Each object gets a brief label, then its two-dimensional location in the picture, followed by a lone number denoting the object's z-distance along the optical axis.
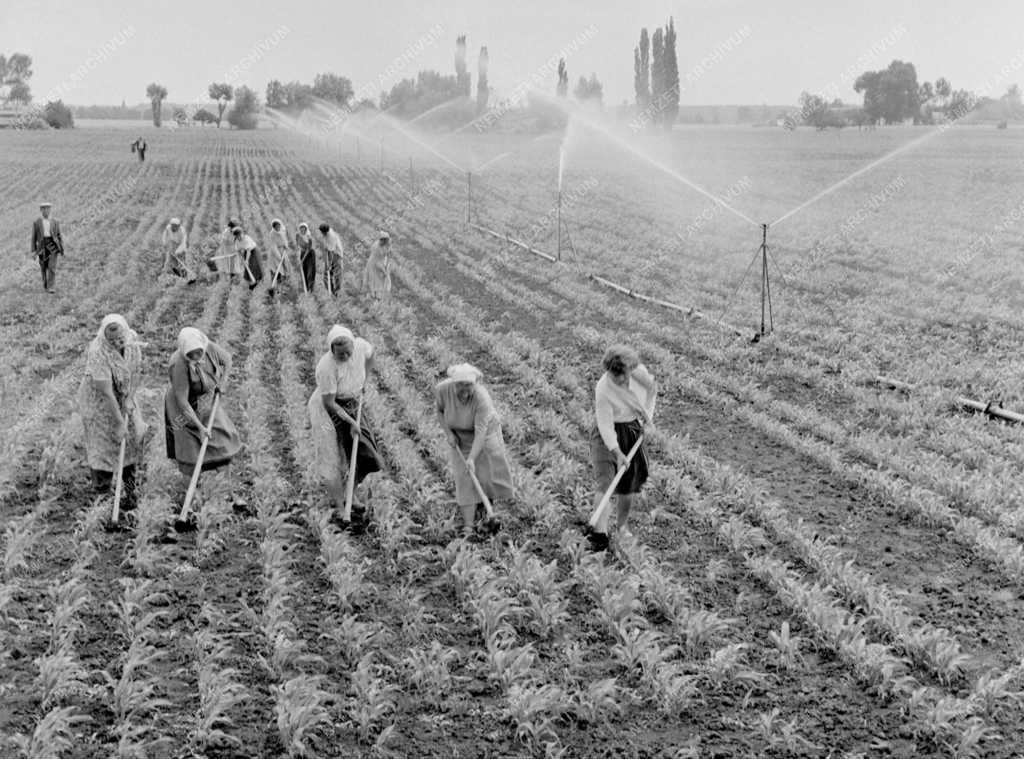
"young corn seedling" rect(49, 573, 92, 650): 6.03
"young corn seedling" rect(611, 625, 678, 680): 5.84
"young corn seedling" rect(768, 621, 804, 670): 5.98
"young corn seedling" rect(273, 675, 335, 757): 5.13
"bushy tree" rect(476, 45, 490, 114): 88.19
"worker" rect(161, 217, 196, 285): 19.86
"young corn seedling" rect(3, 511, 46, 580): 6.99
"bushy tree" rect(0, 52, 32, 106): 165.38
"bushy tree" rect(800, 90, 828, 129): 82.81
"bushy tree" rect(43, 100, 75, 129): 107.75
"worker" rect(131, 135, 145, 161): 55.22
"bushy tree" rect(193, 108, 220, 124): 127.50
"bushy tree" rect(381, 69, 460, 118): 89.00
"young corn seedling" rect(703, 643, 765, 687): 5.80
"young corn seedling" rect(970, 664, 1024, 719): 5.49
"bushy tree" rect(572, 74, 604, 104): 73.41
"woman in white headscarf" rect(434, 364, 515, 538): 7.64
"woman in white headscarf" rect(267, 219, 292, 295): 18.33
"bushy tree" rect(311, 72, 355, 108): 107.56
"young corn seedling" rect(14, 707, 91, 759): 4.86
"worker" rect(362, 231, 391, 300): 17.91
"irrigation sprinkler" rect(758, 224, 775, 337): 14.37
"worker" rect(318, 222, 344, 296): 17.53
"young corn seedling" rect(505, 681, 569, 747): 5.27
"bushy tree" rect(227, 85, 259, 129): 110.62
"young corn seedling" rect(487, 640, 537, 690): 5.80
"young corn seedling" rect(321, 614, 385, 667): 6.08
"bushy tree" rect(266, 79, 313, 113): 112.12
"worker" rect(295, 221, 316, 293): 18.08
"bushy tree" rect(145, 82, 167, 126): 133.12
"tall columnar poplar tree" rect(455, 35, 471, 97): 97.00
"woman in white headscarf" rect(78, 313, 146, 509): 8.02
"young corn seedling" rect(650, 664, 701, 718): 5.52
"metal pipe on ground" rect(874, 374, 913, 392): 12.16
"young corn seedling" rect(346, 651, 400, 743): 5.31
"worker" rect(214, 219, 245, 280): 19.30
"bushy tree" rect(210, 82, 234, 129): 142.00
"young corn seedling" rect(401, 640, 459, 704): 5.73
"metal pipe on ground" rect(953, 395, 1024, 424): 10.84
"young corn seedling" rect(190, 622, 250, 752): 5.16
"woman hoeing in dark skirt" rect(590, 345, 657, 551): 7.37
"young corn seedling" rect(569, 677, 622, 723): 5.45
